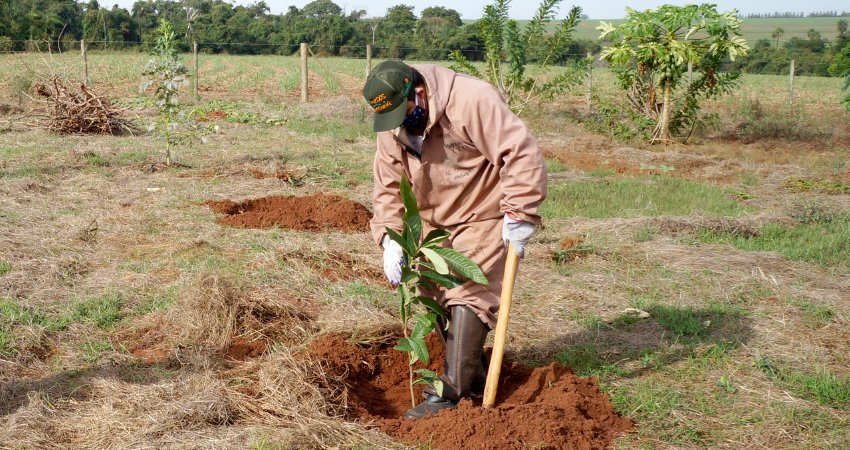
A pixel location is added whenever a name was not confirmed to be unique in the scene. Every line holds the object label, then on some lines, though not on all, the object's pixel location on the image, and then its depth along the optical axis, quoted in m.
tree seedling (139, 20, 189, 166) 9.13
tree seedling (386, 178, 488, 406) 3.07
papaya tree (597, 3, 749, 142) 12.08
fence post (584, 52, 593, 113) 17.46
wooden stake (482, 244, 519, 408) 3.13
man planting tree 3.01
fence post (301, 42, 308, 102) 17.97
